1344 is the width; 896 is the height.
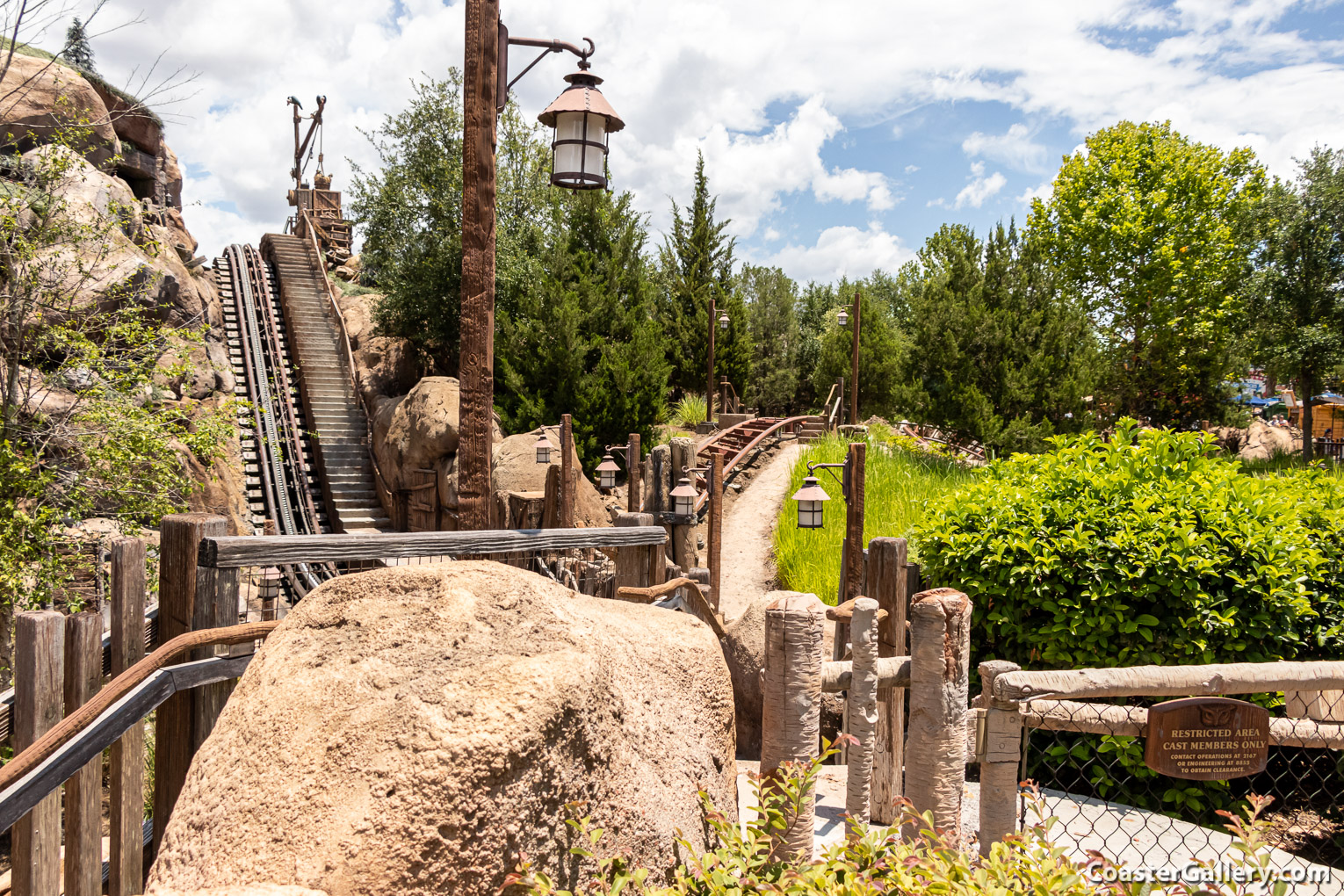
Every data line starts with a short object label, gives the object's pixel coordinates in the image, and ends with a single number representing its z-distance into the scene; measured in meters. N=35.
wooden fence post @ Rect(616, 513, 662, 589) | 4.94
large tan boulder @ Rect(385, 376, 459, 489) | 15.40
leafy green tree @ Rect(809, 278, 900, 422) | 28.30
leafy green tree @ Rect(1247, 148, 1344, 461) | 20.09
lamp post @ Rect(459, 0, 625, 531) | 4.33
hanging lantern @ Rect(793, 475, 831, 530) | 8.69
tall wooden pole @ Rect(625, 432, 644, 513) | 12.73
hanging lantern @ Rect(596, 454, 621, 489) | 12.86
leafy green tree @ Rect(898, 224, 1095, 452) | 16.69
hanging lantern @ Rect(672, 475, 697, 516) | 8.95
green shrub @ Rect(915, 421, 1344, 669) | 5.25
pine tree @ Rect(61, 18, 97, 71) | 20.09
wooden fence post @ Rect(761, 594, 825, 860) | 2.68
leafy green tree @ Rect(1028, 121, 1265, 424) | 25.36
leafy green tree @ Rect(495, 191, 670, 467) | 17.75
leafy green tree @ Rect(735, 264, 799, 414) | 32.12
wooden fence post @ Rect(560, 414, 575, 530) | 10.90
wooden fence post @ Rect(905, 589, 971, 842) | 2.72
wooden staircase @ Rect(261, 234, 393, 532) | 16.75
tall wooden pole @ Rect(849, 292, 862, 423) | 20.55
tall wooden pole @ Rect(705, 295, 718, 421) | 22.22
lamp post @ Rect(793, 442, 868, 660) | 8.09
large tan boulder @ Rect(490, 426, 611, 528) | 13.41
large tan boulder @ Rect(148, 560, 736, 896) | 1.73
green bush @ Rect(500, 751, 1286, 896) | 1.97
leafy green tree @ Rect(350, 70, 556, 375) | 18.19
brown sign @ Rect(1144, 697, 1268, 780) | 2.57
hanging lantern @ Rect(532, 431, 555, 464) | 12.29
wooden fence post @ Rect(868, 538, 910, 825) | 4.39
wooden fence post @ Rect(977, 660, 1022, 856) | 2.66
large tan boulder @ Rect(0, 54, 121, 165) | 13.59
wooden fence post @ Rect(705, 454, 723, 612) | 10.78
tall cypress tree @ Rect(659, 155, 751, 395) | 26.81
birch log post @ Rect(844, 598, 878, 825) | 3.00
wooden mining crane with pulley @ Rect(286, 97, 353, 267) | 27.41
